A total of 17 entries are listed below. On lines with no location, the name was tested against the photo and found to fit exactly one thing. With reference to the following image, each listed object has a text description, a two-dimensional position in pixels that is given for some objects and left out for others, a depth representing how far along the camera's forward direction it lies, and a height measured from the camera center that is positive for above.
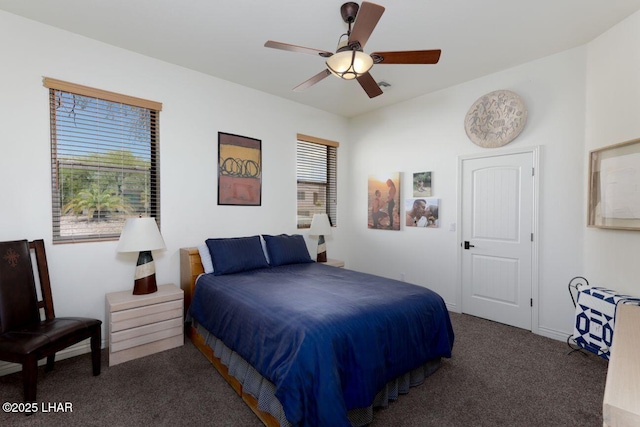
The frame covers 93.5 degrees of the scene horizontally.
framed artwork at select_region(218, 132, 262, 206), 3.74 +0.51
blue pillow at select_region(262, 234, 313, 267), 3.62 -0.50
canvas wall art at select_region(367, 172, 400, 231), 4.48 +0.14
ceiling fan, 1.96 +1.11
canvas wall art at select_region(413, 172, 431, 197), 4.15 +0.36
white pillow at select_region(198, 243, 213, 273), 3.19 -0.53
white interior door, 3.34 -0.32
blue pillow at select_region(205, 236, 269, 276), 3.12 -0.49
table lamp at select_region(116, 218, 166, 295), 2.72 -0.33
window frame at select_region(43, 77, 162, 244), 2.69 +0.54
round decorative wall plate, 3.34 +1.07
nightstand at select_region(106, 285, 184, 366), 2.57 -1.03
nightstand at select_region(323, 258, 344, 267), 4.22 -0.76
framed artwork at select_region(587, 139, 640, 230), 2.42 +0.21
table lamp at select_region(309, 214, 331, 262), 4.26 -0.29
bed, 1.63 -0.86
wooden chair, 1.95 -0.87
